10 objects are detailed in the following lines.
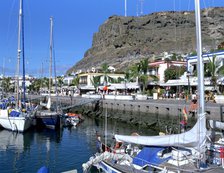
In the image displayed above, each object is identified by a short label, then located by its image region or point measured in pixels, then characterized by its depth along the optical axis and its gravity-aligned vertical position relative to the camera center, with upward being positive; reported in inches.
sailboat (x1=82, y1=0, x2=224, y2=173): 375.0 -119.3
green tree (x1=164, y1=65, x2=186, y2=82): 1826.0 +155.5
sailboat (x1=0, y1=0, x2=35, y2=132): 1001.1 -132.9
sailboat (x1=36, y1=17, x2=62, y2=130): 1081.2 -145.9
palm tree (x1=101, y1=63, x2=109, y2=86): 2386.4 +190.8
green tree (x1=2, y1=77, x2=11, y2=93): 4016.8 +133.4
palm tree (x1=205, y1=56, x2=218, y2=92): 1290.7 +127.4
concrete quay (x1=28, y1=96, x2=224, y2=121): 883.4 -95.4
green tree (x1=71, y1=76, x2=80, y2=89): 2873.5 +132.6
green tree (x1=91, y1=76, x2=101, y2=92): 2358.1 +97.8
